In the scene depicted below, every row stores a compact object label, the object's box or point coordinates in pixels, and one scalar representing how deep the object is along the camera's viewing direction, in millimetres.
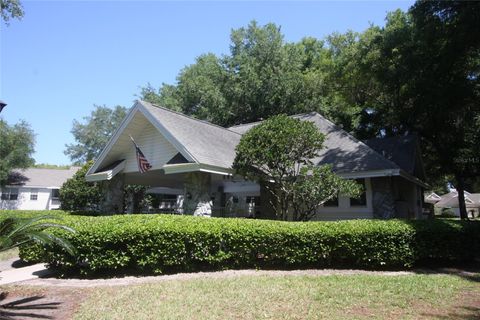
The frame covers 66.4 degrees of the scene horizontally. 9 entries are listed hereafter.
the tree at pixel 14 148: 38250
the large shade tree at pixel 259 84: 30359
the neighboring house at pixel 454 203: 56162
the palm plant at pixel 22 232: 5961
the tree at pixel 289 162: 11867
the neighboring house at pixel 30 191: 41188
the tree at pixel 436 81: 13828
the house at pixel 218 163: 13156
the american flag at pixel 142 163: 14695
